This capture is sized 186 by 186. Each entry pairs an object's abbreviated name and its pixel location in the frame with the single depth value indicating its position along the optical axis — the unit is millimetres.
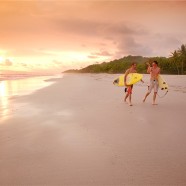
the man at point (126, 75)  9844
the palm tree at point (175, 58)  57531
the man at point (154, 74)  9805
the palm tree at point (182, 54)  55250
